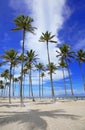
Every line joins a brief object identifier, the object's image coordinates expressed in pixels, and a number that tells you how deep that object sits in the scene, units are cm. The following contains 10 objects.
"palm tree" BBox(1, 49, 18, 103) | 2047
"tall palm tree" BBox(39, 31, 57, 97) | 1980
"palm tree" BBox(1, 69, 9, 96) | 3629
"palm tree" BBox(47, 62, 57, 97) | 2681
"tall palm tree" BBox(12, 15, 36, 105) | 1533
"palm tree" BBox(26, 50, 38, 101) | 2251
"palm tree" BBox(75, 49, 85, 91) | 2425
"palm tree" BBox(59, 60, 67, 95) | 2761
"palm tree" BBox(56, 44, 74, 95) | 2256
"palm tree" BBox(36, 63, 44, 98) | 3117
